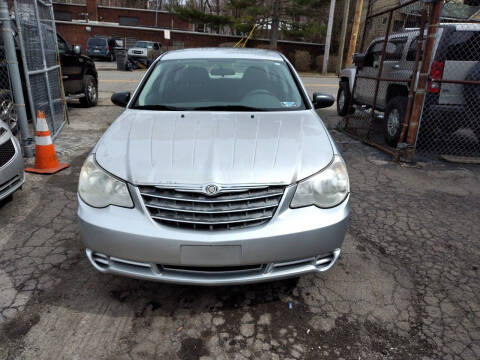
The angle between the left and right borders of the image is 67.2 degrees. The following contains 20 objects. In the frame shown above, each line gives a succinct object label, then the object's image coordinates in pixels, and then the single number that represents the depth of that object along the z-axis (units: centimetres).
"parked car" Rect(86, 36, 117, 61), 2794
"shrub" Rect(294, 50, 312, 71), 2830
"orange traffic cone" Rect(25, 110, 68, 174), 462
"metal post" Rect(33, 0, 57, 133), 549
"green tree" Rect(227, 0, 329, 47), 2678
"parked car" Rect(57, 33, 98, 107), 801
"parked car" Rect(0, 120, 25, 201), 344
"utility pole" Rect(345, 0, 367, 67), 1346
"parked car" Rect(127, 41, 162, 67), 2438
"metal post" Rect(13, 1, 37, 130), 463
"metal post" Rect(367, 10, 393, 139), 577
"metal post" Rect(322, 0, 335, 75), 2464
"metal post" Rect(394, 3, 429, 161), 502
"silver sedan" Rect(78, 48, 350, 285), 200
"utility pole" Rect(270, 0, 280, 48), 2711
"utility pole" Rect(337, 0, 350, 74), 2311
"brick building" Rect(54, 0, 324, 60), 3447
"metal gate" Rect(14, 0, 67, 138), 494
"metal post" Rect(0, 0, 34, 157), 444
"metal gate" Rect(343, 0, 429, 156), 580
